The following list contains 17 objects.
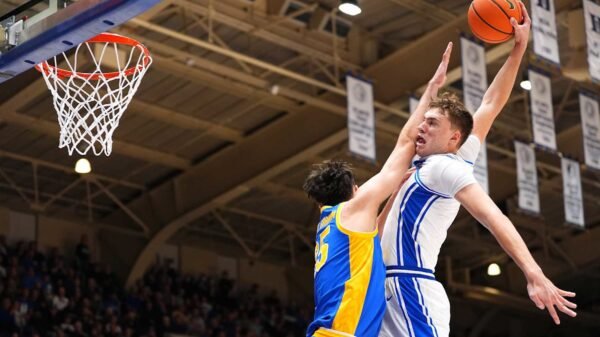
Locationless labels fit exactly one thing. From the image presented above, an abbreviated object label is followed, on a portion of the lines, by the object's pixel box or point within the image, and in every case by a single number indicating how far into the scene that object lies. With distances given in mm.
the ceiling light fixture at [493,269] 31938
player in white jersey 5734
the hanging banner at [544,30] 16391
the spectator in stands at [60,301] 21969
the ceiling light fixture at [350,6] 16953
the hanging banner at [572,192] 21109
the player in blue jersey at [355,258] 5809
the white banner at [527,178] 20344
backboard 7543
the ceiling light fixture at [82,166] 22283
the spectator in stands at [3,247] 23375
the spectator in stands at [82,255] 25562
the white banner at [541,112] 18750
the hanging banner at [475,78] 17844
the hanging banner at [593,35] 17312
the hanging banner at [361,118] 18875
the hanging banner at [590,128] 19788
